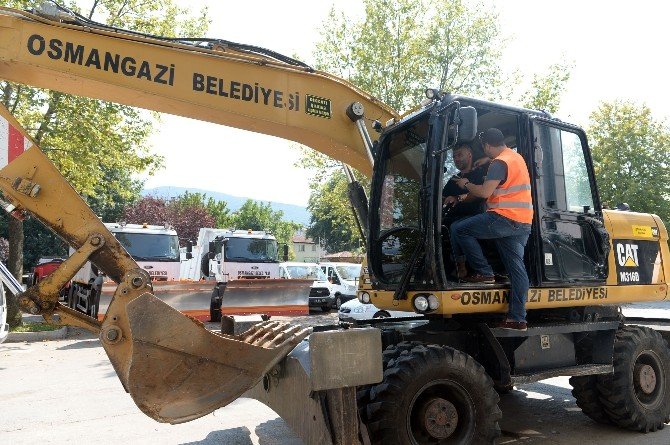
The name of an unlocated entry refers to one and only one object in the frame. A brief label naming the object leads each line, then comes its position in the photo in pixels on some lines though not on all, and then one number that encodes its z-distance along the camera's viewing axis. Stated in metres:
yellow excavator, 3.61
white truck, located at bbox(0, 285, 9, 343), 6.66
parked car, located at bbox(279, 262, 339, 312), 19.72
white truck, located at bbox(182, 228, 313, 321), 13.35
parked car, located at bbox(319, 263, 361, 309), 20.31
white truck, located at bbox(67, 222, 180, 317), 14.24
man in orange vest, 4.54
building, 94.06
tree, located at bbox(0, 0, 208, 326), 12.90
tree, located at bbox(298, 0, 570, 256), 19.45
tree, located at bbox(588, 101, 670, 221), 29.09
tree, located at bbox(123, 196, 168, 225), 38.72
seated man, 4.74
